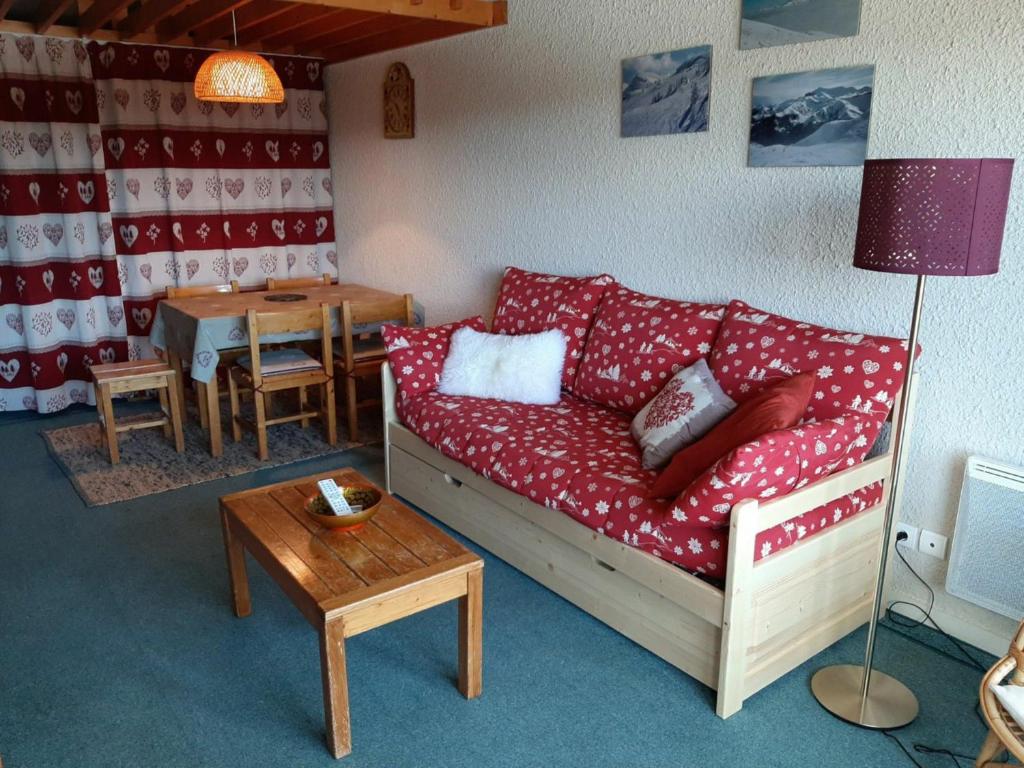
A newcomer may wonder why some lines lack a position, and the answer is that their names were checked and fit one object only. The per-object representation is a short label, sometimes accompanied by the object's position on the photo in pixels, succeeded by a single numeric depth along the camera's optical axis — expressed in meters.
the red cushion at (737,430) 2.11
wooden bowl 2.12
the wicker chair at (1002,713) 1.45
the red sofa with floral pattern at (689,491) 2.00
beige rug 3.53
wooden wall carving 4.30
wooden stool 3.70
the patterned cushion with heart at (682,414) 2.41
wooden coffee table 1.84
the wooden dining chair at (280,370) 3.76
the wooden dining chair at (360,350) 3.99
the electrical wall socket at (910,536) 2.47
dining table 3.71
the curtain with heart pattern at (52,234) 4.21
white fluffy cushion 3.17
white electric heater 2.16
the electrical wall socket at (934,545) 2.41
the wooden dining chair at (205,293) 4.14
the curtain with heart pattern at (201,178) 4.49
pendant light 3.06
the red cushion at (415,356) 3.29
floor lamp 1.73
